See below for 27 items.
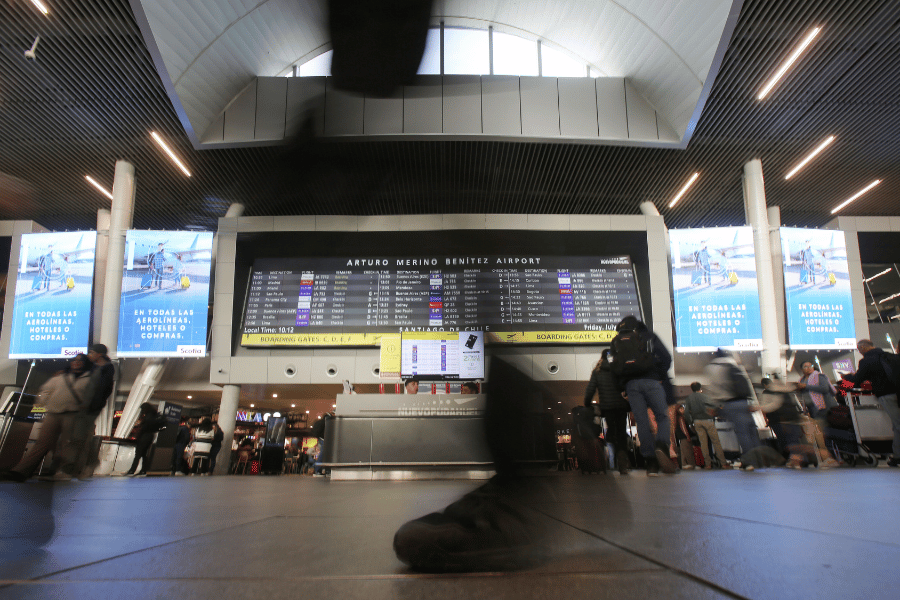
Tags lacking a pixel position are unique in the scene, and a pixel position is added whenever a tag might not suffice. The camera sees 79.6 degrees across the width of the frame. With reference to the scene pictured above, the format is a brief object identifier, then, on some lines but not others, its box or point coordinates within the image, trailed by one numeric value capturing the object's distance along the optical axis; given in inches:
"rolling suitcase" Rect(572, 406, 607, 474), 209.6
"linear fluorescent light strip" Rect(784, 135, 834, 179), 391.4
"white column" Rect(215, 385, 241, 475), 407.8
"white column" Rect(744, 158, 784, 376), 399.9
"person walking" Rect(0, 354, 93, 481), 190.4
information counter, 256.2
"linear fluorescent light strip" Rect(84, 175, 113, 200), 432.8
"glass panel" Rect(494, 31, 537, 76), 408.8
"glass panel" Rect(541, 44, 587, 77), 409.7
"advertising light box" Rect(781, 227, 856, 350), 437.1
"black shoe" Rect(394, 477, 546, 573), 34.7
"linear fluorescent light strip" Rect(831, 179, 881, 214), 458.6
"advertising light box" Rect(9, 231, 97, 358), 422.9
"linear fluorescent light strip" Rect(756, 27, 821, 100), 299.5
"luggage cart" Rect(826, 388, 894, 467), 309.0
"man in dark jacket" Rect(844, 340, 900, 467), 231.9
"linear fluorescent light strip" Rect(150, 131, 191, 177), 376.5
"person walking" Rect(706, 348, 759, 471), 200.8
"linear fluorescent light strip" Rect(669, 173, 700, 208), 435.5
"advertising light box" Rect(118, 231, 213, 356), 406.6
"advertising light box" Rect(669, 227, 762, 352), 410.3
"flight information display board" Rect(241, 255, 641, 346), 422.9
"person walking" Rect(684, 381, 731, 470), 308.9
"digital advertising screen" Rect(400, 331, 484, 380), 398.3
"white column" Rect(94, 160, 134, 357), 401.4
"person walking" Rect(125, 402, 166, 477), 337.1
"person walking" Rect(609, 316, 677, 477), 157.0
